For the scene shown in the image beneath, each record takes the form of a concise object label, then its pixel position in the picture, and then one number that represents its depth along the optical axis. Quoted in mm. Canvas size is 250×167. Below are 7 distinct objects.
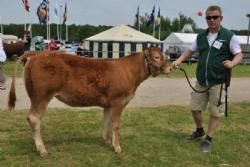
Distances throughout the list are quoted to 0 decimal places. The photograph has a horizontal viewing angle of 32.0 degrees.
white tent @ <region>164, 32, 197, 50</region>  47344
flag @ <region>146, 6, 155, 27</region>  49938
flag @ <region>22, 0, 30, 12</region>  37462
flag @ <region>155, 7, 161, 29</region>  50584
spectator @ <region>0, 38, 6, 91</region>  10977
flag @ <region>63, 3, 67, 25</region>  53375
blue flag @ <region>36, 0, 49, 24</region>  41625
